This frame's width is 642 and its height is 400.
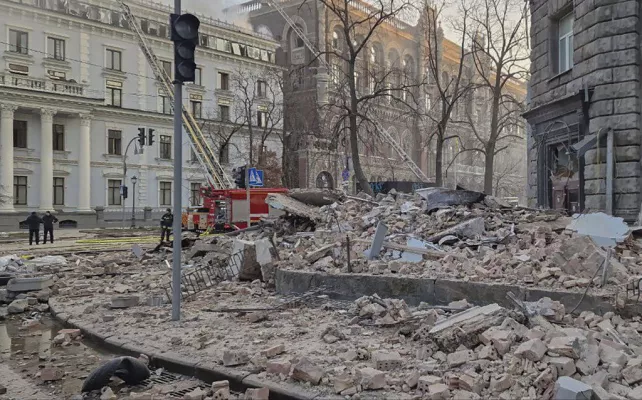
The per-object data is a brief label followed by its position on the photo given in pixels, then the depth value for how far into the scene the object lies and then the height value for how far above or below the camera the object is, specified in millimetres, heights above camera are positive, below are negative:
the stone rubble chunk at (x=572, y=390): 3918 -1372
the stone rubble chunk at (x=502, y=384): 4387 -1478
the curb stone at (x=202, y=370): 4781 -1734
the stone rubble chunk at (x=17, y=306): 9344 -1873
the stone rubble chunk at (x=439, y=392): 4348 -1537
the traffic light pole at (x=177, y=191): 7492 +101
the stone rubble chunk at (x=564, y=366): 4445 -1349
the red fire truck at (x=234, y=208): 26594 -461
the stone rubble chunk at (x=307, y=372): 4926 -1568
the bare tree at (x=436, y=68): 27719 +7000
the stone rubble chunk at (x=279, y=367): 5145 -1595
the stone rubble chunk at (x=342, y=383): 4703 -1590
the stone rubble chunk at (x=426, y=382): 4570 -1529
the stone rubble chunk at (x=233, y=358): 5523 -1626
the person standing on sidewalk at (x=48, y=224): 25125 -1220
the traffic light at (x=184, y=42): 7219 +2068
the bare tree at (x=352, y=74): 24812 +6197
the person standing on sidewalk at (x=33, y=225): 24312 -1220
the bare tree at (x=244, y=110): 47906 +8237
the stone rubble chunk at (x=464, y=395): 4312 -1552
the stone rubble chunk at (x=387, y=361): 5184 -1544
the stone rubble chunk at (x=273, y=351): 5669 -1591
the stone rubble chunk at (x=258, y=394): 4703 -1684
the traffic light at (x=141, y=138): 31948 +3506
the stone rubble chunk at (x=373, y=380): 4699 -1560
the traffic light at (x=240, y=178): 28372 +1113
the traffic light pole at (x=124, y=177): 39219 +1503
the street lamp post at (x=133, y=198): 40250 -33
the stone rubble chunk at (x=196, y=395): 4775 -1731
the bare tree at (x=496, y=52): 28016 +7885
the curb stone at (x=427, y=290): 6512 -1272
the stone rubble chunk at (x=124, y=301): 8891 -1684
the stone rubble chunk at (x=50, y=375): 5676 -1846
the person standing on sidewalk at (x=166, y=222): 20156 -893
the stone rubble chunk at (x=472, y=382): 4430 -1492
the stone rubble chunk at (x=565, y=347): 4656 -1259
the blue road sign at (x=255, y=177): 21794 +878
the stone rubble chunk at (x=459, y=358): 5016 -1460
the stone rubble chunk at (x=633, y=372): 4387 -1394
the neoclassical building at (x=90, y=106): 38844 +7166
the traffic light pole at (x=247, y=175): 20500 +886
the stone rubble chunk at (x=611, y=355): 4648 -1338
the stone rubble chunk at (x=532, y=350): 4645 -1283
